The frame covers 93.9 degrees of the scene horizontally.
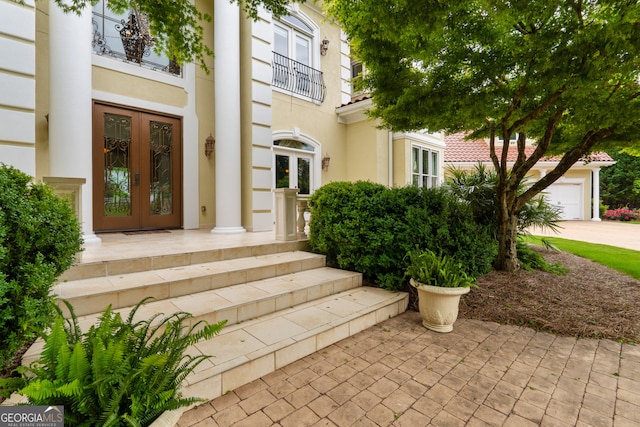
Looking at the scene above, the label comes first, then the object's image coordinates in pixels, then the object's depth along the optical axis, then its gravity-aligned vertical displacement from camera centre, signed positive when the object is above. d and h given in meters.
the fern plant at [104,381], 1.40 -0.85
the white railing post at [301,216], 5.91 -0.13
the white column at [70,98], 4.82 +1.84
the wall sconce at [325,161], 9.22 +1.50
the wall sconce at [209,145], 7.48 +1.63
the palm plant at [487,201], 6.29 +0.19
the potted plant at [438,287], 3.62 -0.96
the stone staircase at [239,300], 2.67 -1.06
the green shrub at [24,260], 1.88 -0.35
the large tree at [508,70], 3.08 +1.83
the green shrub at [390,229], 4.53 -0.30
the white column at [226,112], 6.62 +2.20
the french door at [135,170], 6.19 +0.90
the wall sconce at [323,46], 9.14 +5.02
